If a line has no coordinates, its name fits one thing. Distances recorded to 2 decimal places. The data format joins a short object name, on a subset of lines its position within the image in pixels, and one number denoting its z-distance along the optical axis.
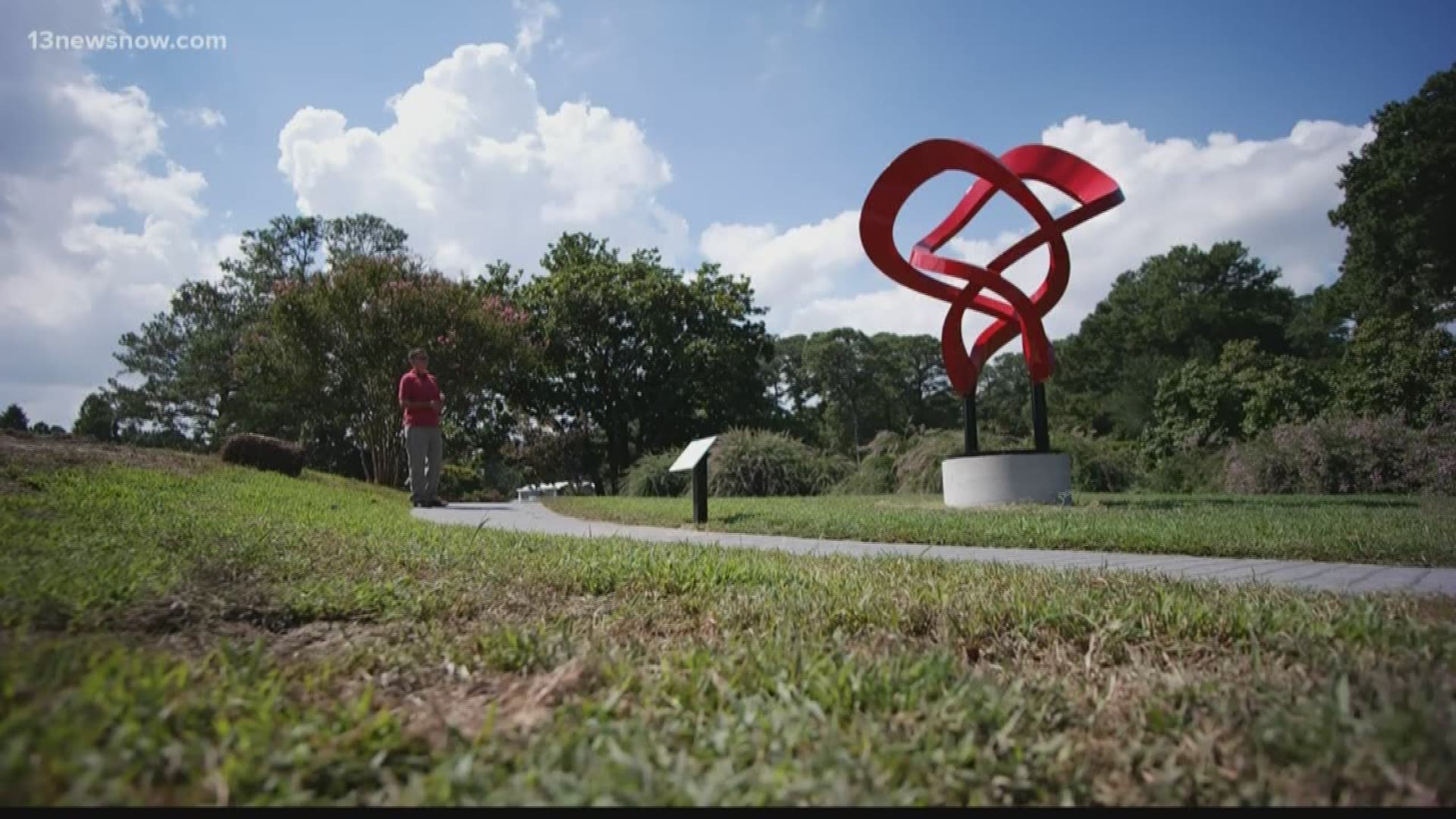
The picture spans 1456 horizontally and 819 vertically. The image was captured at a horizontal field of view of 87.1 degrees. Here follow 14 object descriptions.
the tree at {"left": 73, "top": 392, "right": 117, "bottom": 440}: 39.34
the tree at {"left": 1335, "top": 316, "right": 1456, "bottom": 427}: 16.36
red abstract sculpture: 10.01
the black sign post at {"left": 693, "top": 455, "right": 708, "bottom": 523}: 8.38
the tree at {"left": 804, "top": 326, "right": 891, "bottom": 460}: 53.97
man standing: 10.63
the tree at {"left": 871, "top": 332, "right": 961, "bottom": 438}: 56.31
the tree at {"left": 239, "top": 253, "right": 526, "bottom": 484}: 17.34
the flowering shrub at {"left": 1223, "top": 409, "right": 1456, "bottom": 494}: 13.12
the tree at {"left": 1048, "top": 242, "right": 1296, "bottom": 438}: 45.31
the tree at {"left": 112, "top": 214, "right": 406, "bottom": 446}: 36.97
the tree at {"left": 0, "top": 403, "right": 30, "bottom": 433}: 37.69
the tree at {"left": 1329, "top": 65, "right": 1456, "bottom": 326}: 27.08
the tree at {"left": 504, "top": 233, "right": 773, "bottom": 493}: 27.69
